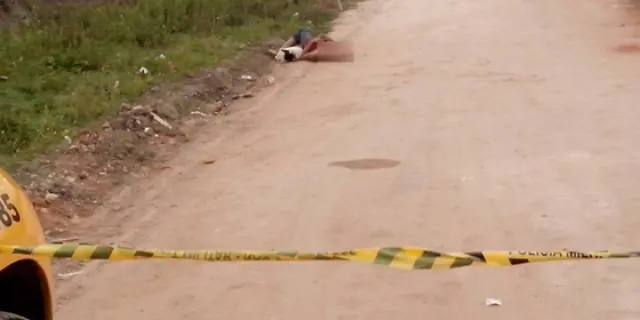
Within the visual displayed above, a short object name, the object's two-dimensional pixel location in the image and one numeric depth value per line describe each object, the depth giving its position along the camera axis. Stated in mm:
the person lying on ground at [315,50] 29984
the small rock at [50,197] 15771
